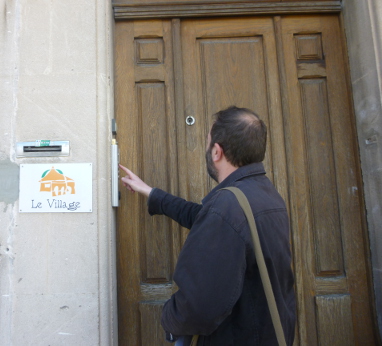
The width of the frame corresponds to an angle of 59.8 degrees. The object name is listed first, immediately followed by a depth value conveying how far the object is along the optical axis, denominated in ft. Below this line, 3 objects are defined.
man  3.88
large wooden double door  6.95
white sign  6.24
